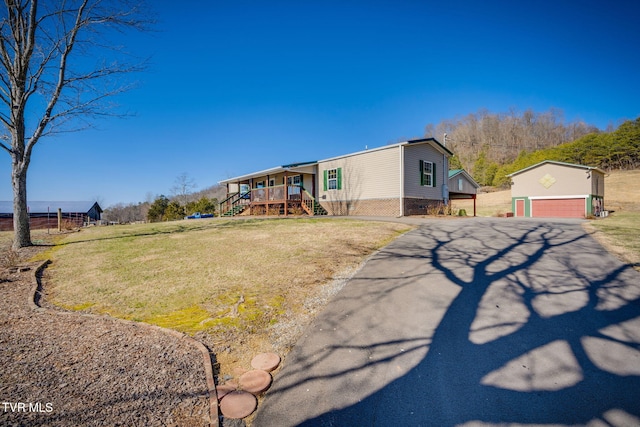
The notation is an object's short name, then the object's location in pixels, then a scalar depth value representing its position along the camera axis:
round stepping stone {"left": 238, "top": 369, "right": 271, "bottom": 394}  2.36
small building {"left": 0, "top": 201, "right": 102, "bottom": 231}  37.94
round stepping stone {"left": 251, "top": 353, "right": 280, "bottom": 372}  2.63
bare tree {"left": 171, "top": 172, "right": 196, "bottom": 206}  52.07
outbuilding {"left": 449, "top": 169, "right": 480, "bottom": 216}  23.38
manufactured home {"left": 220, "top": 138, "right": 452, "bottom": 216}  16.39
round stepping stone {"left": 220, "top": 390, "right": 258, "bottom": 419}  2.12
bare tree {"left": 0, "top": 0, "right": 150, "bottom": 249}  8.77
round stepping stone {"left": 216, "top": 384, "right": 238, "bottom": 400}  2.30
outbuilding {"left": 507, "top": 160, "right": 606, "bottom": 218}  19.64
